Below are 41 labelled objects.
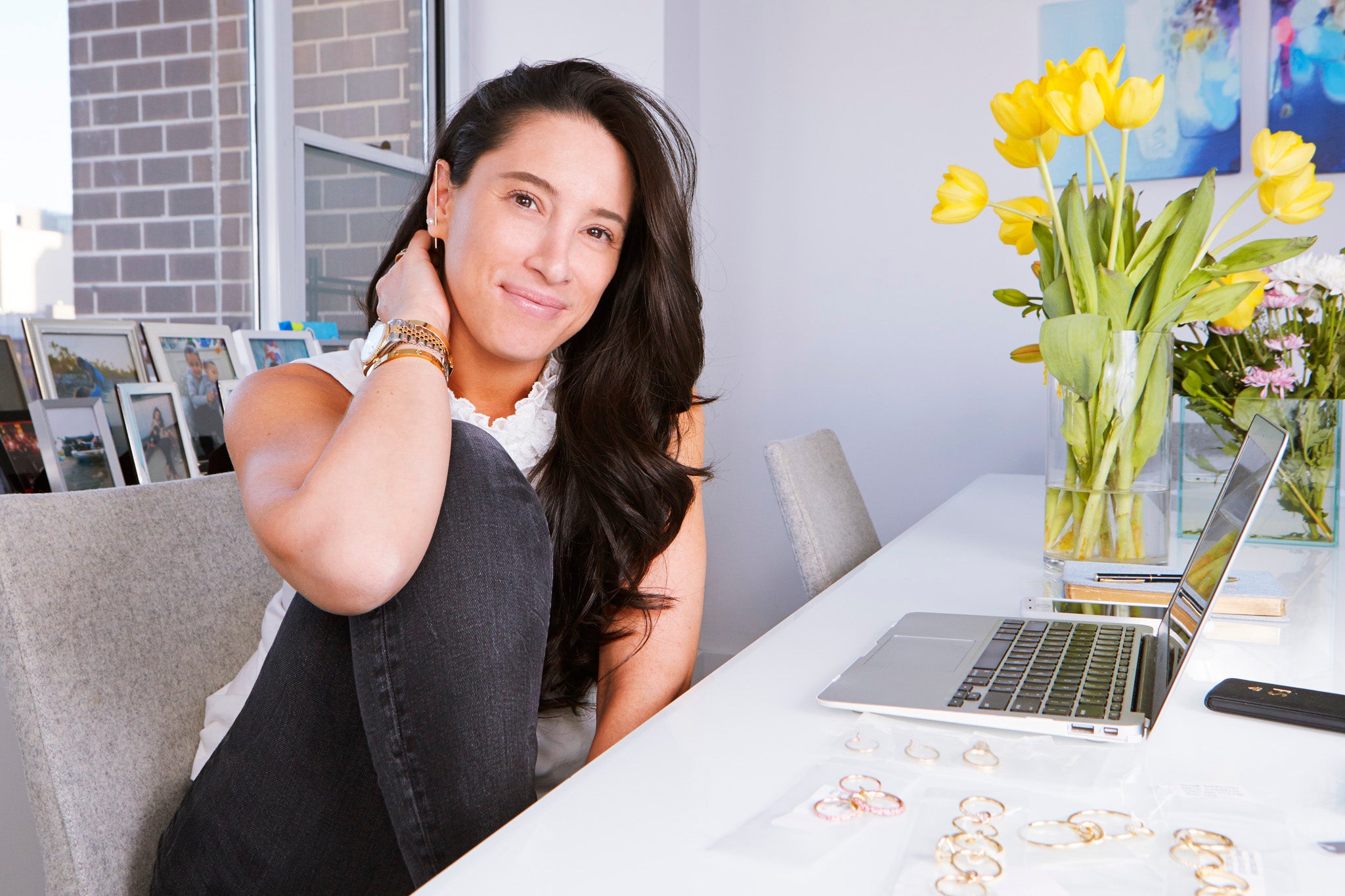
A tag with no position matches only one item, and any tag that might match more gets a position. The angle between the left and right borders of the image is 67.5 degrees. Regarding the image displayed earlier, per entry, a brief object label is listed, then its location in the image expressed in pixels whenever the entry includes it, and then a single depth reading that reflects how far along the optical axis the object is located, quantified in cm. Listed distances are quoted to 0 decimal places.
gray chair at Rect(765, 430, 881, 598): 141
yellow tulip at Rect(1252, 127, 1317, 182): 114
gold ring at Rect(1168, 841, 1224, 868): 49
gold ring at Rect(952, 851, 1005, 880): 48
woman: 76
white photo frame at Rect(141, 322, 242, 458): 160
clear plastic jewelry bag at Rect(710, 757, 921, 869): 51
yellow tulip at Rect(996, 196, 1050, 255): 131
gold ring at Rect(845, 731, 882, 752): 64
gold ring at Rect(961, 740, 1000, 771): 62
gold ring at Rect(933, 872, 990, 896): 47
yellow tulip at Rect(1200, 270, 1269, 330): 124
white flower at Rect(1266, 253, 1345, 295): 131
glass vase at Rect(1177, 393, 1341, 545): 135
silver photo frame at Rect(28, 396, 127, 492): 131
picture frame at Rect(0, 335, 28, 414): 135
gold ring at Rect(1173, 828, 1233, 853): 50
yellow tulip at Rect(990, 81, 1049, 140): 111
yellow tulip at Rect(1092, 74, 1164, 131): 106
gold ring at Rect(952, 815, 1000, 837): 52
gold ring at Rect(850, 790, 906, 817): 55
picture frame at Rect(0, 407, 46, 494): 130
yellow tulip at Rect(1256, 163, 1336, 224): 118
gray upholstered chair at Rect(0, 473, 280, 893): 82
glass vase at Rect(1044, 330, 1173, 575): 117
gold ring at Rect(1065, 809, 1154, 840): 52
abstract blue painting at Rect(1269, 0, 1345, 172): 227
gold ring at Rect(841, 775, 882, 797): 58
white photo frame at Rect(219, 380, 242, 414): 167
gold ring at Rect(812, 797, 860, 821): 54
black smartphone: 70
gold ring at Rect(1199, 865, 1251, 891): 46
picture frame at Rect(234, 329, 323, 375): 175
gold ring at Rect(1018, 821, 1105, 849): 51
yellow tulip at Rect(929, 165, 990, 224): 118
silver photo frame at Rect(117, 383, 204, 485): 146
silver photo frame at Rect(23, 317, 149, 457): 141
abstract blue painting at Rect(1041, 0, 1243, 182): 237
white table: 48
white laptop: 69
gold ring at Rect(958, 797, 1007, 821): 54
